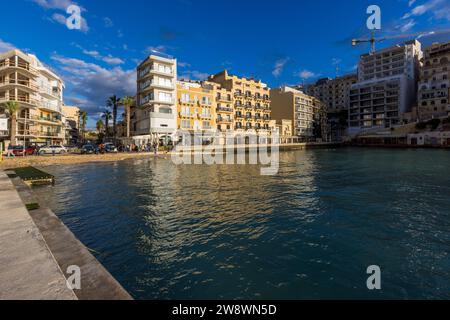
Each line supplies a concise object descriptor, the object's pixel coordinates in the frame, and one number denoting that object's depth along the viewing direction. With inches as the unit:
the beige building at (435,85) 3385.8
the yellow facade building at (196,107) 2443.4
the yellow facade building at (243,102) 2901.1
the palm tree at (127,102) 2338.8
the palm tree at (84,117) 4023.1
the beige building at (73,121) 3964.6
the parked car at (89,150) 1786.9
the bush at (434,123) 3102.9
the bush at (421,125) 3232.0
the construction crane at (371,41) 5322.8
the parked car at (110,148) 1982.0
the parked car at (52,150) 1631.4
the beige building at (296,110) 3732.8
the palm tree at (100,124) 4087.8
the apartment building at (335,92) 5224.9
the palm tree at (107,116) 3515.3
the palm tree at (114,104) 3105.8
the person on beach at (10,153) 1416.1
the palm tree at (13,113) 1679.4
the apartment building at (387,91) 3912.4
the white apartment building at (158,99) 2239.2
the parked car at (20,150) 1496.1
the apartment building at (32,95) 1888.5
